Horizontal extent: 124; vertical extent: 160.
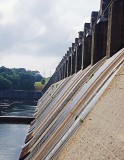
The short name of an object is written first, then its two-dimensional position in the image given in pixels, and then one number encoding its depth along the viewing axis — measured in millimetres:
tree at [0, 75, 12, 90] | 109312
